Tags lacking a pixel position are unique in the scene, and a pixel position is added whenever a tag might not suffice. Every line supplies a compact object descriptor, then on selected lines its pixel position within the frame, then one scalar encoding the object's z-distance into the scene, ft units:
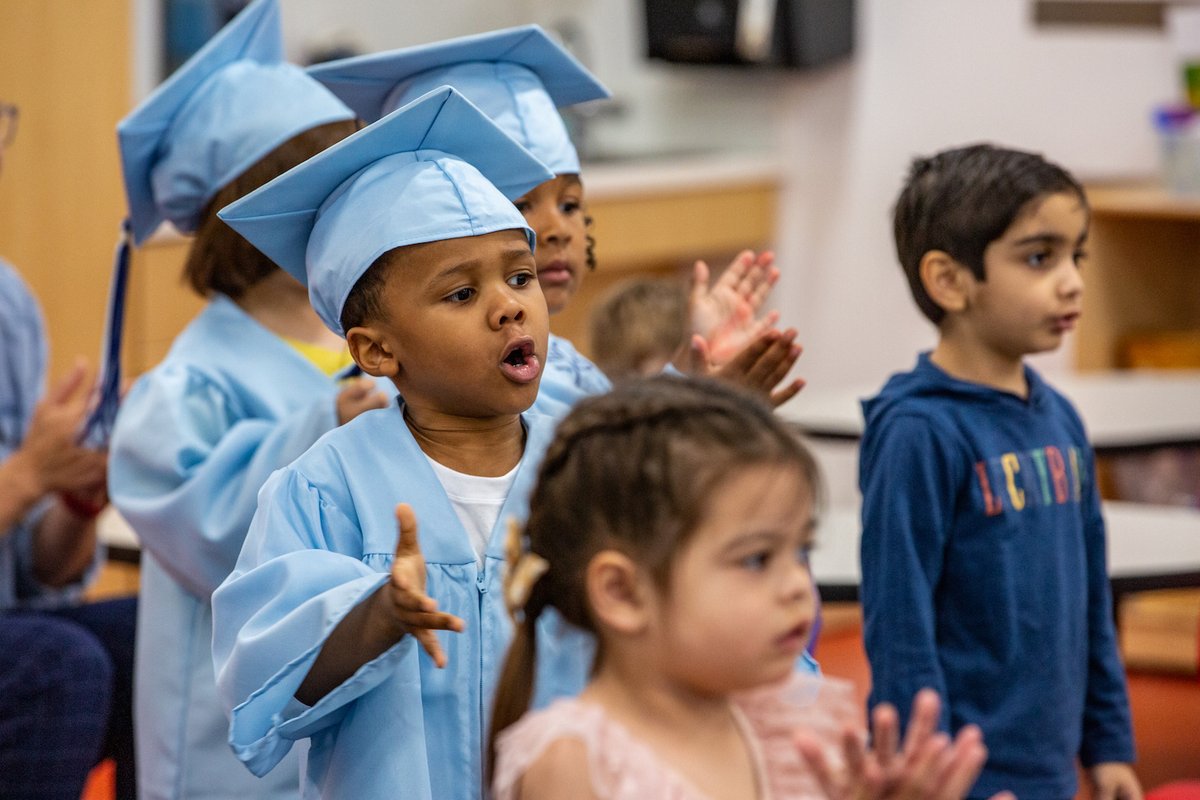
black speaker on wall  21.40
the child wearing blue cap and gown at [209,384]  11.38
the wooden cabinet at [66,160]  15.42
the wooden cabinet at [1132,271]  21.15
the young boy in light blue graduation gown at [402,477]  9.84
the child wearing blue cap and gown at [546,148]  11.00
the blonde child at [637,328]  14.20
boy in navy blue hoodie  11.16
